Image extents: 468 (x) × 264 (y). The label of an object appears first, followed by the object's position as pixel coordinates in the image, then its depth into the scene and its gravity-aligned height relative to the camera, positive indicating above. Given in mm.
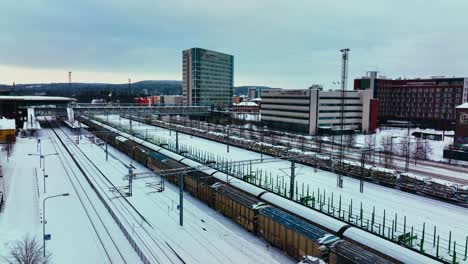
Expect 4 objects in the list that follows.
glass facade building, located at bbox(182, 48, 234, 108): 155500 +11059
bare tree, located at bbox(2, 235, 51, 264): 18484 -8975
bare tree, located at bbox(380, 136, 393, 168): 46575 -7705
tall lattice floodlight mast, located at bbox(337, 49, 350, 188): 47772 +5255
